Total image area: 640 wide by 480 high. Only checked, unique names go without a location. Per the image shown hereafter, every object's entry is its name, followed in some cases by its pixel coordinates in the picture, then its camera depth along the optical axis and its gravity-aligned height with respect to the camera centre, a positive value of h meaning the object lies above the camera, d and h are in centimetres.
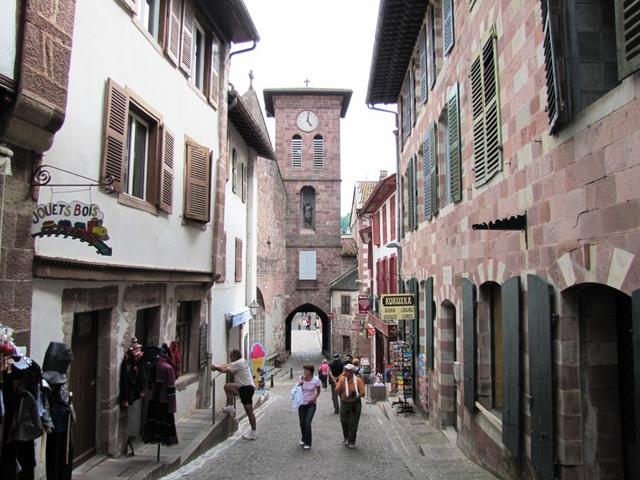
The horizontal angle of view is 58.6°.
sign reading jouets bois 475 +69
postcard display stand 1322 -143
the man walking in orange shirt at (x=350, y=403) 873 -146
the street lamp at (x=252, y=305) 1812 +5
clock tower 3516 +758
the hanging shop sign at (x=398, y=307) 1227 +1
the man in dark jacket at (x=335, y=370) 1364 -149
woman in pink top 863 -143
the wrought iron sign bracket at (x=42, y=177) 502 +115
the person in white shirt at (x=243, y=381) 938 -122
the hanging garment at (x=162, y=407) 700 -124
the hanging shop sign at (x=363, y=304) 2459 +15
